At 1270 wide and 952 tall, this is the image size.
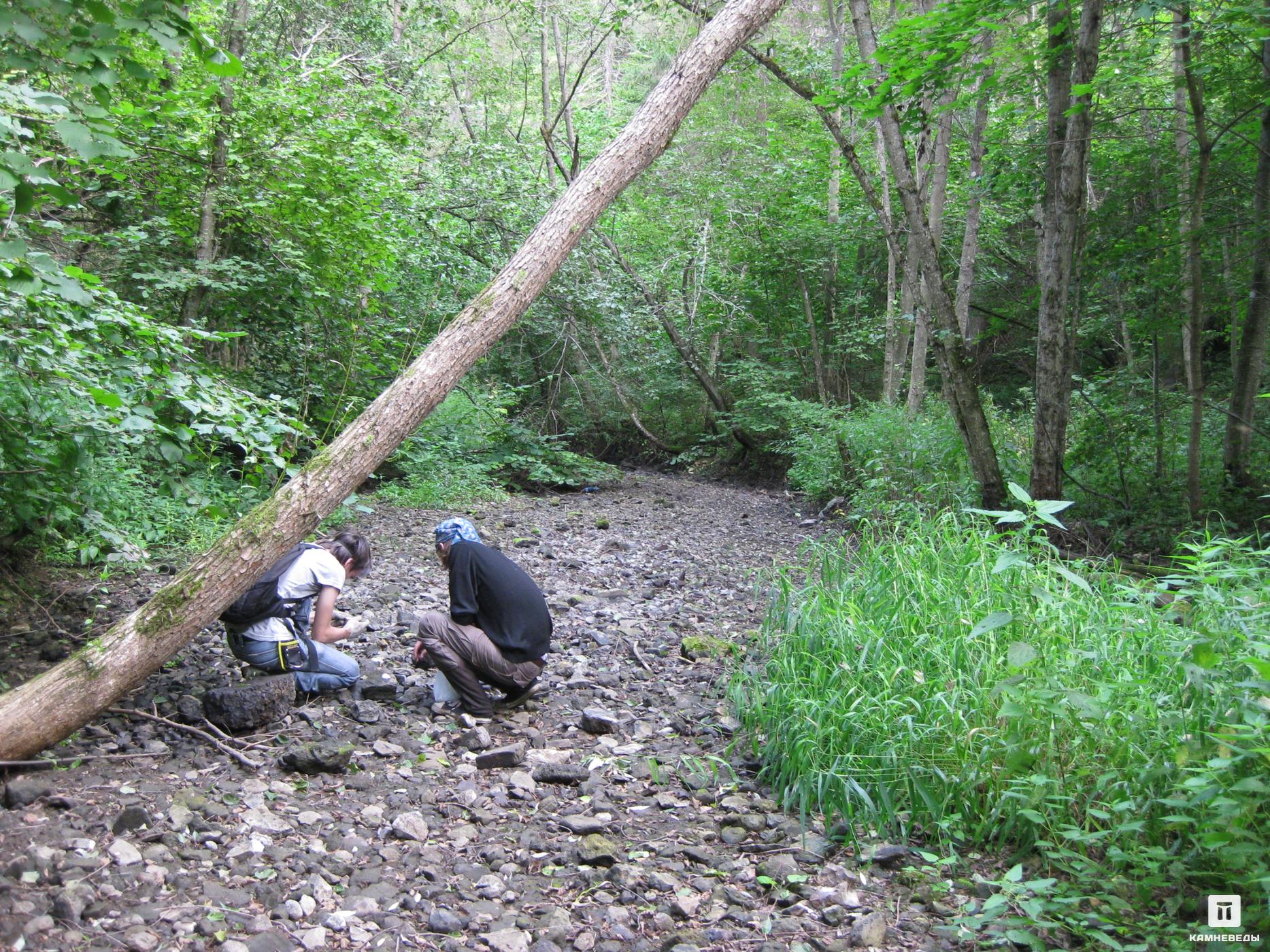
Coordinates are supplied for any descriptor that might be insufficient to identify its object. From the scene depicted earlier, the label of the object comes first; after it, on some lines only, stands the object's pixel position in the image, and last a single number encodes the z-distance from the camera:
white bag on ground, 4.73
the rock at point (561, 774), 3.94
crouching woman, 4.35
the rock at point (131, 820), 2.98
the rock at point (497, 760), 4.07
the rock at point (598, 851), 3.23
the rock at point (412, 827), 3.36
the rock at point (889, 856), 3.18
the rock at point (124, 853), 2.81
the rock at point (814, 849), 3.29
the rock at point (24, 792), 3.04
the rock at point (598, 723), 4.57
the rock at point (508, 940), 2.70
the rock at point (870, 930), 2.74
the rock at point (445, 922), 2.79
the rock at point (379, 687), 4.72
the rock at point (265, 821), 3.21
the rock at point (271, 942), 2.53
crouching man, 4.58
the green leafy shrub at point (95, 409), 3.50
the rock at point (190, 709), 4.03
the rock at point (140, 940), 2.43
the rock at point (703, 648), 5.86
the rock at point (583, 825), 3.48
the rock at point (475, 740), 4.27
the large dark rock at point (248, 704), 4.00
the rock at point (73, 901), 2.48
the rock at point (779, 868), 3.18
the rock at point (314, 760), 3.74
